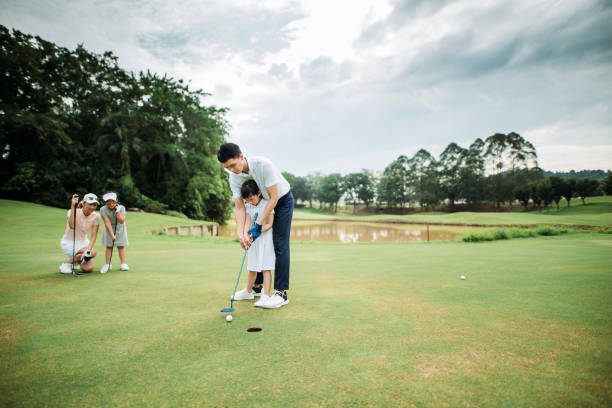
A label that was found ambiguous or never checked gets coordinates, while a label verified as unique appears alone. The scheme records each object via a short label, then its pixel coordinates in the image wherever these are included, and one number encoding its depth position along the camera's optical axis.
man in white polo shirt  3.43
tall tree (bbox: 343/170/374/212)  83.75
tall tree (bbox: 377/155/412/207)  69.81
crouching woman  5.28
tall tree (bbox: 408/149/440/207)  63.44
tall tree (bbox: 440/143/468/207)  60.56
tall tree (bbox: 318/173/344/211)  87.00
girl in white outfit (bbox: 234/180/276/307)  3.61
